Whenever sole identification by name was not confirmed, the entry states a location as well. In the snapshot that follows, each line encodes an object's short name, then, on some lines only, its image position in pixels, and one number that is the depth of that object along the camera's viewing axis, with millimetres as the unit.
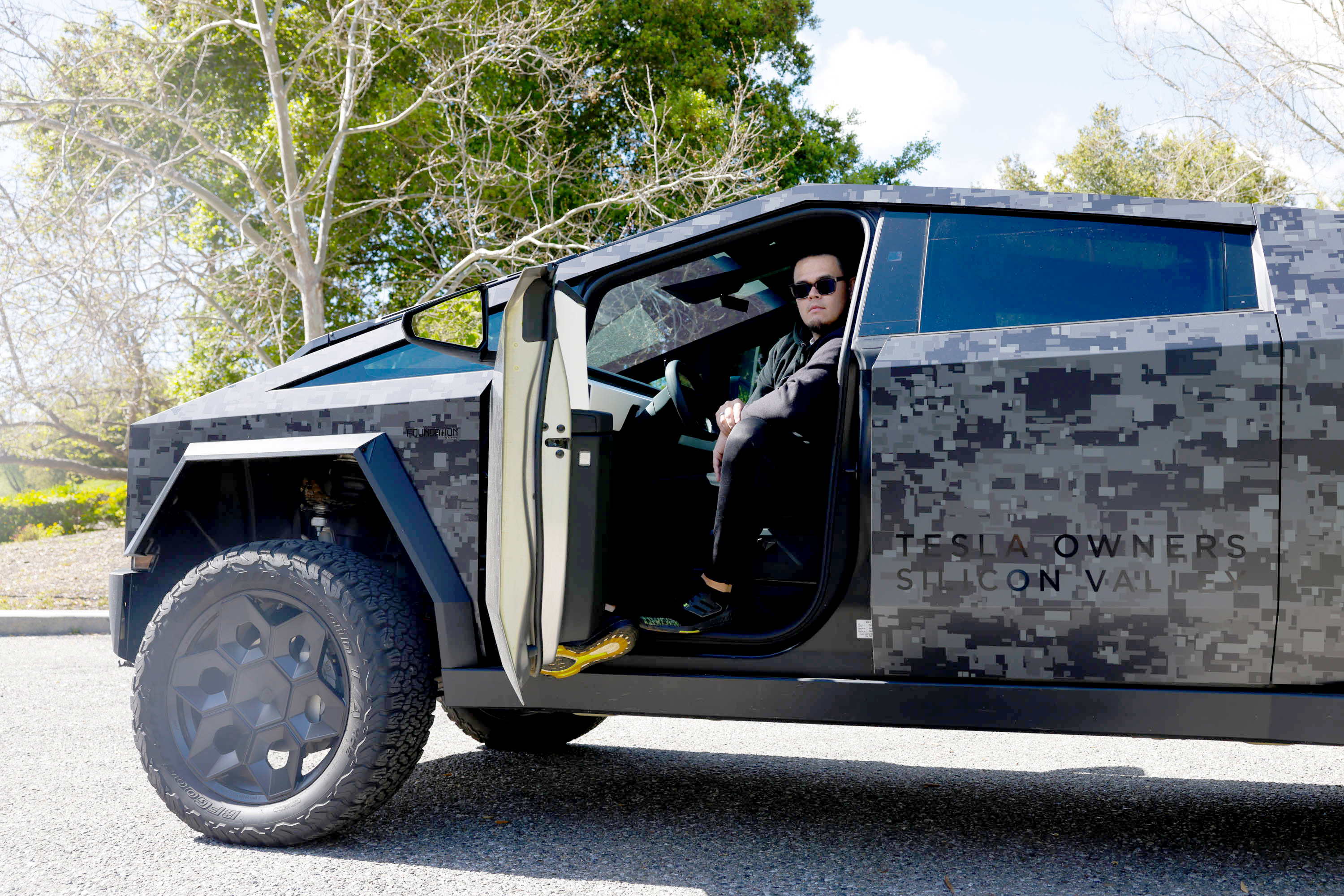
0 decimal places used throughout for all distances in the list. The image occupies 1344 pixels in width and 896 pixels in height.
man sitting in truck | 2775
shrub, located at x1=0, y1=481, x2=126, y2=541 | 15641
